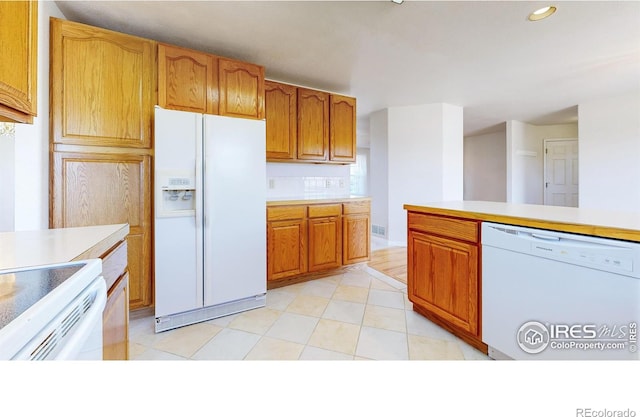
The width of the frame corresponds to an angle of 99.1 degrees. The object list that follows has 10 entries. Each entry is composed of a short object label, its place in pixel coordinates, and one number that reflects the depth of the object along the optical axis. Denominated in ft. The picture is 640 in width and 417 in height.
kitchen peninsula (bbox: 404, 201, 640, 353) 4.25
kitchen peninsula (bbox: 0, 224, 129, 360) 2.61
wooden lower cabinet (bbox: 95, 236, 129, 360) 3.04
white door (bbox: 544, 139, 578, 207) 19.34
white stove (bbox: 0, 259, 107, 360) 1.45
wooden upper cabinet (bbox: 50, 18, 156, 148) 5.92
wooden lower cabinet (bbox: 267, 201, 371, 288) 8.75
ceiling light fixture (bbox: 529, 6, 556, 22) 6.57
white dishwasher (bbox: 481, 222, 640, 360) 3.40
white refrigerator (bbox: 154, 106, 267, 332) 6.40
